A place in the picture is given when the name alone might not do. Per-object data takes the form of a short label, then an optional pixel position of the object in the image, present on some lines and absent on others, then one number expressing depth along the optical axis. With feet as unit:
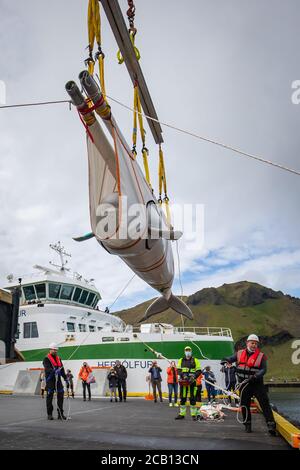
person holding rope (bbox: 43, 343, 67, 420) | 28.14
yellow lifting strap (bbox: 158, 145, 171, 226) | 29.58
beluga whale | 18.04
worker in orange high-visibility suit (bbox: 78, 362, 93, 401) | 46.54
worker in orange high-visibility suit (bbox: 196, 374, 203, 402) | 32.93
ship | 61.52
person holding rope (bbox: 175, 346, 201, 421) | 27.84
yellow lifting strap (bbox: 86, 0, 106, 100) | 18.62
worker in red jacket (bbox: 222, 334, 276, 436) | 21.29
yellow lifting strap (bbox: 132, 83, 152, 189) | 21.99
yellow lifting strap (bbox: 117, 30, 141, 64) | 22.31
